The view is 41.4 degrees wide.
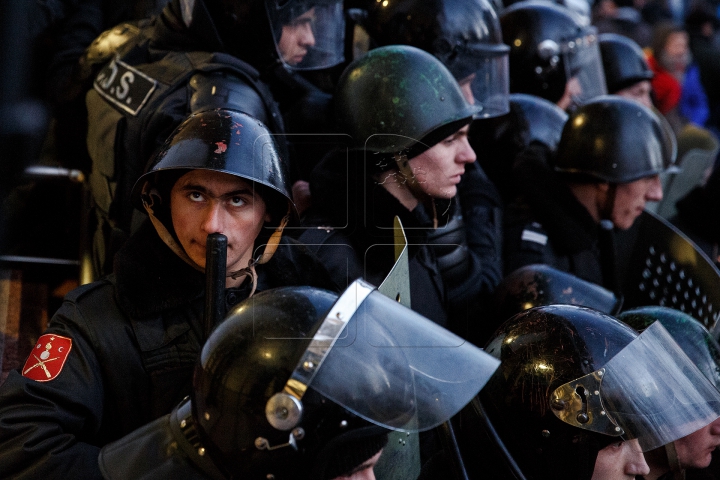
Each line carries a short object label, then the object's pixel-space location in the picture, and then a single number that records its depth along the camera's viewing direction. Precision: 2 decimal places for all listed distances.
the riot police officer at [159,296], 2.32
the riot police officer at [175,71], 3.26
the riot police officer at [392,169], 3.25
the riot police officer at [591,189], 4.37
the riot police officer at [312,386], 1.92
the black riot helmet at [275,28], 3.56
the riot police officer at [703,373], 2.89
